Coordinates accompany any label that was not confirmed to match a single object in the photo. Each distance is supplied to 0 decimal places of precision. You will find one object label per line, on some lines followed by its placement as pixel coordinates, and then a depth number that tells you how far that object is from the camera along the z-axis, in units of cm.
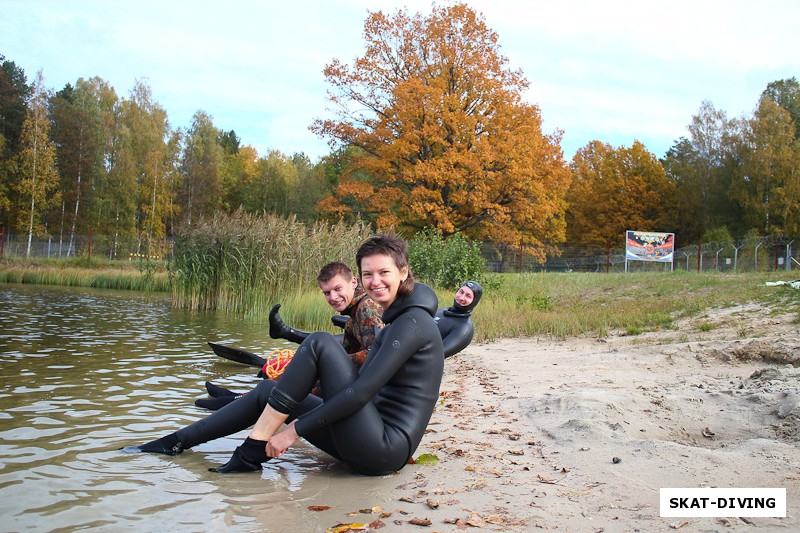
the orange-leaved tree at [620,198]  4975
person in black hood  675
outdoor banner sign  3388
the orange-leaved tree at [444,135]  2772
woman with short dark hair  376
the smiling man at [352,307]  502
